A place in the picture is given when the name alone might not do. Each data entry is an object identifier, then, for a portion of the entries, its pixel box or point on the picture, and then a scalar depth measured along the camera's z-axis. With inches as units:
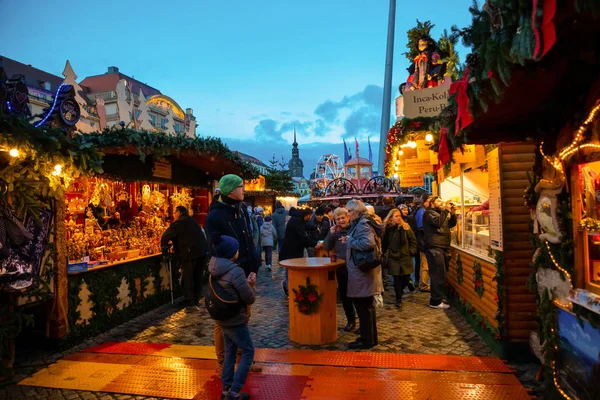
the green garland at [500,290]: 177.8
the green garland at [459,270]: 261.3
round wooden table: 206.7
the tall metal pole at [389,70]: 643.5
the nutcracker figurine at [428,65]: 322.0
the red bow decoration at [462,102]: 101.1
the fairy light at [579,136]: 107.6
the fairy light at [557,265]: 122.5
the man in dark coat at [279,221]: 470.6
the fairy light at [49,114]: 199.6
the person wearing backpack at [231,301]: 137.9
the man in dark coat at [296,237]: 284.2
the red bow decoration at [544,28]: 67.7
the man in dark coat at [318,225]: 317.1
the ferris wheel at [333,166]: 1118.4
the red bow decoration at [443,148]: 126.3
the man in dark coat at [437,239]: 264.1
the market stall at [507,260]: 175.8
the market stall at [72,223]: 175.9
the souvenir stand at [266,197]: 976.3
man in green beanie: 145.1
